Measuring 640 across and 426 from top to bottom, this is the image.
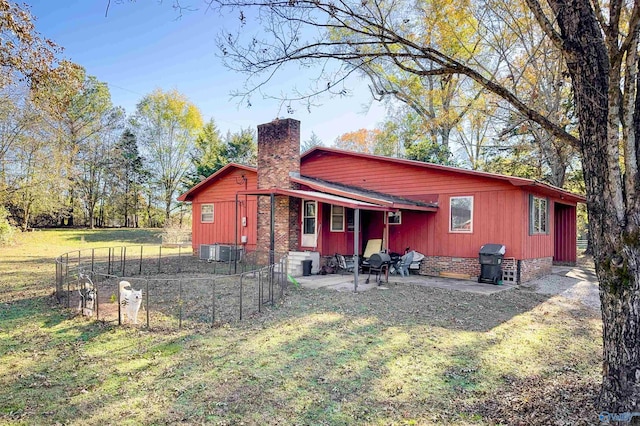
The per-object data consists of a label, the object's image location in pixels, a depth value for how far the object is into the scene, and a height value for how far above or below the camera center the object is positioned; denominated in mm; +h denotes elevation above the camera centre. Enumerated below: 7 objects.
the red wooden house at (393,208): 10922 +518
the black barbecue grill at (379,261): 10420 -1030
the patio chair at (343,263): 12578 -1310
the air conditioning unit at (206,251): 15695 -1169
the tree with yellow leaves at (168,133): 32500 +7890
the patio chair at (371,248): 12930 -809
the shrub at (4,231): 19016 -412
